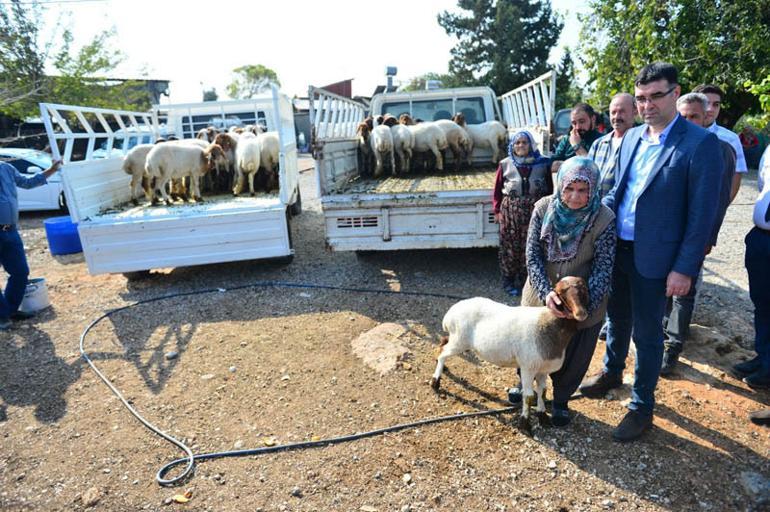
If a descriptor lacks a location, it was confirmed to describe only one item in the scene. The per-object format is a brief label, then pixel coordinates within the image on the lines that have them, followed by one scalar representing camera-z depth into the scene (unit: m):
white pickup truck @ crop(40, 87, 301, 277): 5.02
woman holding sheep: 2.33
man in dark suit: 2.22
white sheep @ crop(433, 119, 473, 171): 6.89
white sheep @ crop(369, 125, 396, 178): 6.49
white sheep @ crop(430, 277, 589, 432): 2.35
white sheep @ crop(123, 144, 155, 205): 6.02
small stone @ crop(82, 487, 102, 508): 2.37
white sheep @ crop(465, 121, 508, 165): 7.21
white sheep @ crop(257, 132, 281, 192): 6.82
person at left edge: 4.41
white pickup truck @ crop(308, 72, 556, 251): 4.65
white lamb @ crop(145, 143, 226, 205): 5.81
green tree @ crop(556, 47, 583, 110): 27.94
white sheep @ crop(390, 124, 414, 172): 6.70
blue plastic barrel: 7.00
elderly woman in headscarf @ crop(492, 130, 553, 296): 4.25
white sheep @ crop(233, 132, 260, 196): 6.47
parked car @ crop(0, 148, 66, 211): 9.96
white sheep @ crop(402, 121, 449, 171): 6.72
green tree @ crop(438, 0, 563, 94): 29.73
